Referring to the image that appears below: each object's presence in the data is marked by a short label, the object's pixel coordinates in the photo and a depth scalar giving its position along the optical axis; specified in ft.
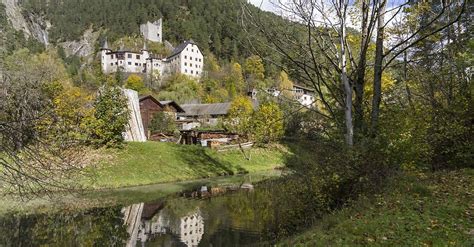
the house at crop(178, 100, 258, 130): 226.58
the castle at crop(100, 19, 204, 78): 405.80
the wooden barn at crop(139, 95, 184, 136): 174.81
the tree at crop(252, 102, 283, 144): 139.33
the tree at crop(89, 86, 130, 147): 96.02
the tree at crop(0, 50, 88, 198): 20.02
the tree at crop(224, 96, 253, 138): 150.80
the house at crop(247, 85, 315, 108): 286.31
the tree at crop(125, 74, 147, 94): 303.60
